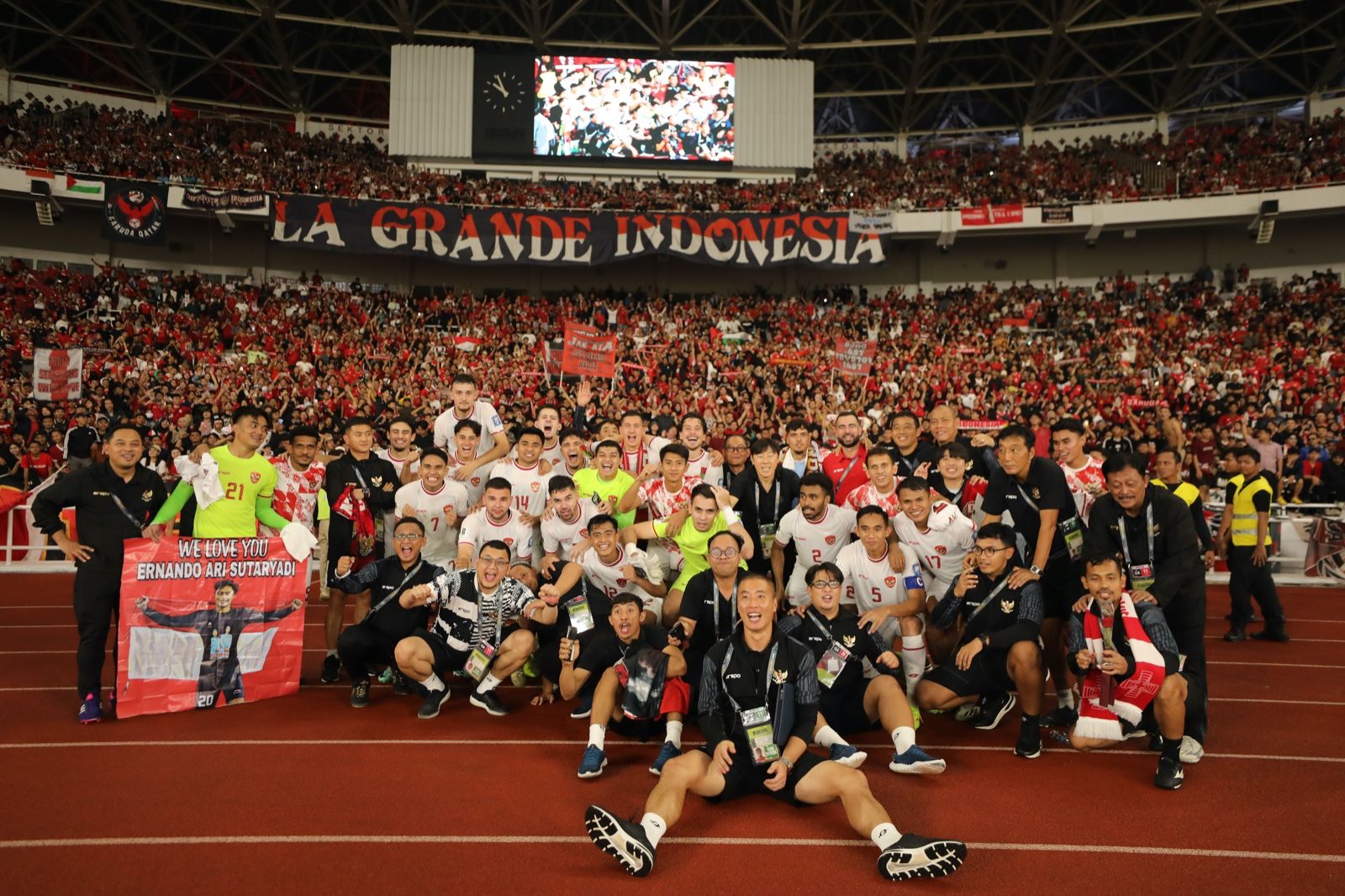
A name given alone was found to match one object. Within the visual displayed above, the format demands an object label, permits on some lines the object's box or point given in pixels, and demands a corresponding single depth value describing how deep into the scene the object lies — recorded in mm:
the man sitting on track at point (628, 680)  5238
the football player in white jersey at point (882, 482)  6816
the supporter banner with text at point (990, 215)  29062
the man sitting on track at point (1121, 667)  5039
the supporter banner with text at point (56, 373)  15539
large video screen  30469
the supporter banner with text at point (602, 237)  27359
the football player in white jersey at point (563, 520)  6961
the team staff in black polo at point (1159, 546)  5543
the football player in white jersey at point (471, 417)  7902
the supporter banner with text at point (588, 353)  17266
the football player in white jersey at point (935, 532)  6301
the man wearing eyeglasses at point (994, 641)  5559
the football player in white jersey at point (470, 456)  7609
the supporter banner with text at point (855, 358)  18750
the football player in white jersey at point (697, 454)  7828
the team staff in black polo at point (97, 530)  5910
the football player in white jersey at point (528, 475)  7617
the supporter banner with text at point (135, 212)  25750
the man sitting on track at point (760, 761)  3871
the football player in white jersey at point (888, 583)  6012
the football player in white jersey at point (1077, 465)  7094
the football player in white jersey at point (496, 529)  6762
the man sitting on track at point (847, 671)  5207
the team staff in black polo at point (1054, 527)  6152
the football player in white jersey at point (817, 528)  6656
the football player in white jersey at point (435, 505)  7238
